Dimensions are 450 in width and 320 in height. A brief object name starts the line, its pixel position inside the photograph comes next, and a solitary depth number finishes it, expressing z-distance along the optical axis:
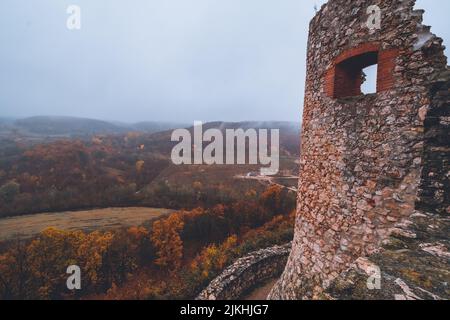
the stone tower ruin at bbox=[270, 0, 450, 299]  2.88
